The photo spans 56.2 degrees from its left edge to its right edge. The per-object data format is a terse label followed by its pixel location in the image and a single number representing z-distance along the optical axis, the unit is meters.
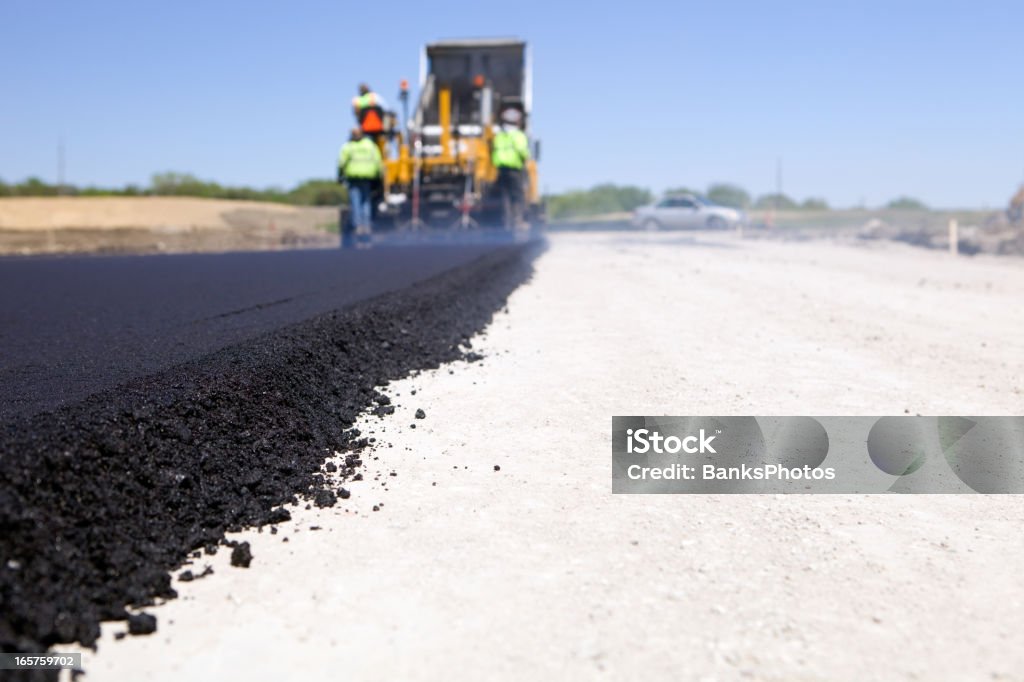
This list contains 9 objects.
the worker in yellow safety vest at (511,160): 19.89
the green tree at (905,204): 77.38
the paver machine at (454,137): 20.19
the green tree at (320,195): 50.53
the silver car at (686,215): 39.41
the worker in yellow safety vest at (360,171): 18.62
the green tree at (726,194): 74.38
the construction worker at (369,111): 18.75
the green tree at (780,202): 67.94
